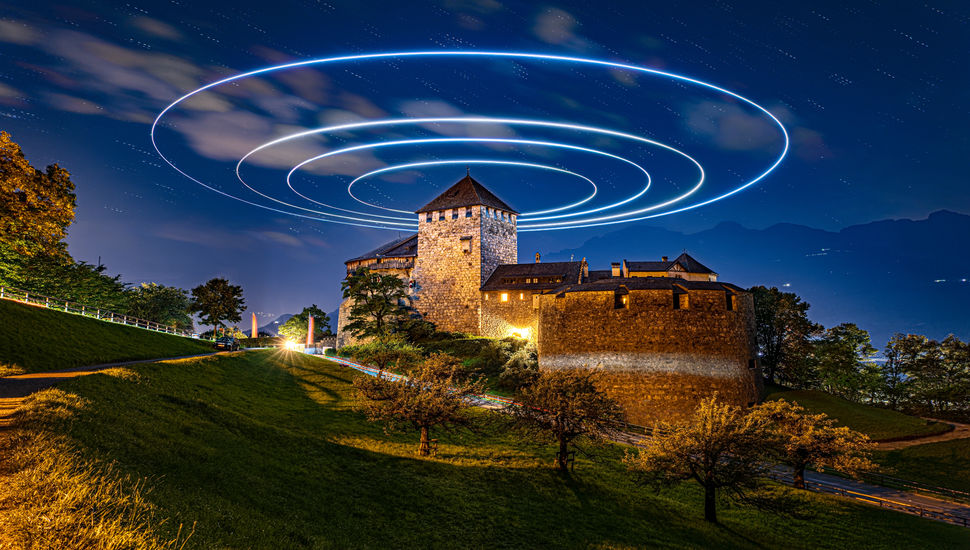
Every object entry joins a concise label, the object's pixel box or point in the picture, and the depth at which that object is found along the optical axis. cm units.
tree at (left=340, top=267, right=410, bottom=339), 6075
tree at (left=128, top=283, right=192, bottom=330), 7036
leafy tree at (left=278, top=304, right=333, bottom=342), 8981
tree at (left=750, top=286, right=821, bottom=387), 5488
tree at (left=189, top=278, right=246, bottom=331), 6069
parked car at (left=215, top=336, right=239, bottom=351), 4728
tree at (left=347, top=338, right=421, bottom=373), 4372
